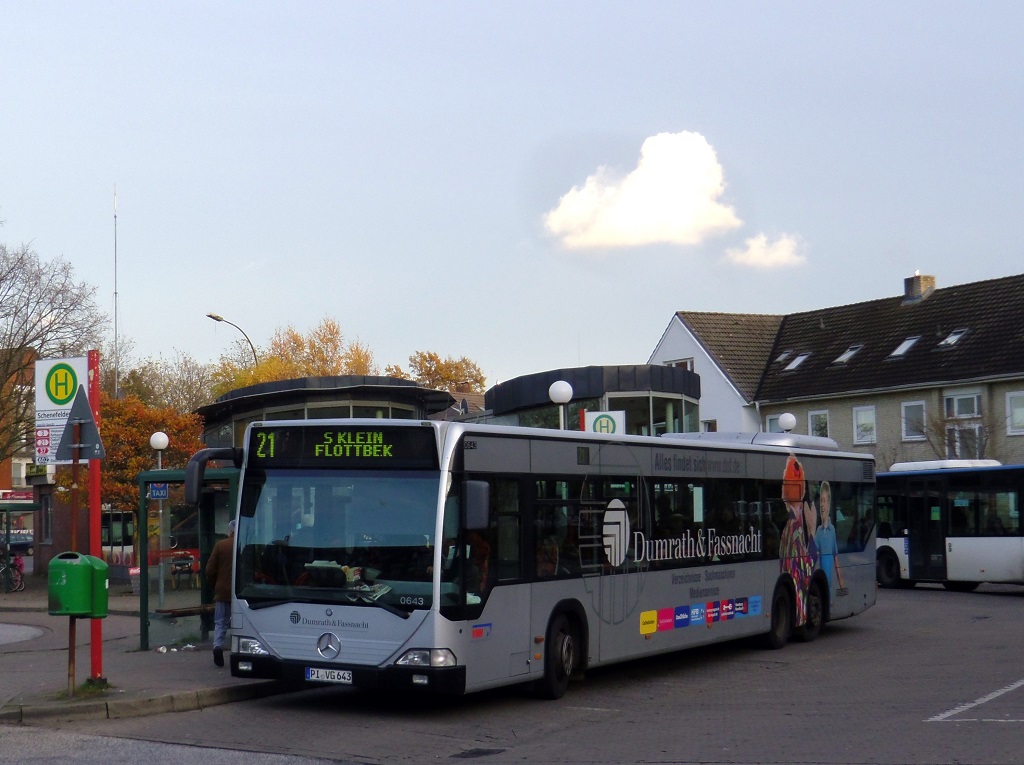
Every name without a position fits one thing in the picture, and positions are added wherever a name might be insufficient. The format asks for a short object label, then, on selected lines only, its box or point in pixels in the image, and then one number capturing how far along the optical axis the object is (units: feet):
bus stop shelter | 53.98
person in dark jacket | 47.00
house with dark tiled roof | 142.72
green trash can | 38.83
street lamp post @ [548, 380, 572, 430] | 67.41
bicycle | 117.91
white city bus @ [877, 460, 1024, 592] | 89.45
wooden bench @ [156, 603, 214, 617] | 53.21
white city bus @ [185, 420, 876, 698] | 37.06
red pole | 40.07
